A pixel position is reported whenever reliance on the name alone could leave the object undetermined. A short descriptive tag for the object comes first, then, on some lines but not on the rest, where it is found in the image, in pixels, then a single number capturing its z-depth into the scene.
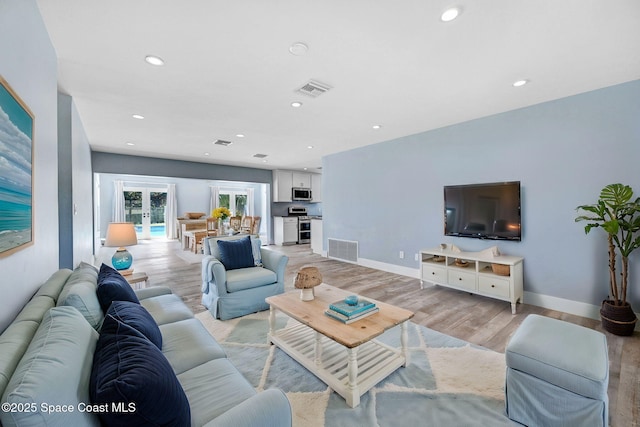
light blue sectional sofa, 0.70
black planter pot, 2.49
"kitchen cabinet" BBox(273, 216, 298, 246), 8.59
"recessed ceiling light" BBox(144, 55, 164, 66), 2.25
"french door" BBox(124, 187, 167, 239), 9.70
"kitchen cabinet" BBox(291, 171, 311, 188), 8.90
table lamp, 2.85
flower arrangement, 7.10
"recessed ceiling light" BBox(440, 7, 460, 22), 1.71
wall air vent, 5.73
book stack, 1.90
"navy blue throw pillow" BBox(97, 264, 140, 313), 1.56
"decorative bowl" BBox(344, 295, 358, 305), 2.03
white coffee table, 1.71
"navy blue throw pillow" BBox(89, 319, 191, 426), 0.79
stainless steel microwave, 8.87
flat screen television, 3.41
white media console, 3.16
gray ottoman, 1.35
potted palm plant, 2.49
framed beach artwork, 1.16
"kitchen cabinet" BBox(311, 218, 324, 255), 6.92
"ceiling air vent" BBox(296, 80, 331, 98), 2.72
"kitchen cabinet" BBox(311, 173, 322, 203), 9.52
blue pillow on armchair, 3.31
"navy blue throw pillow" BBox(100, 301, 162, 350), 1.13
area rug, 1.60
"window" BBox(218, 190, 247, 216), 11.07
